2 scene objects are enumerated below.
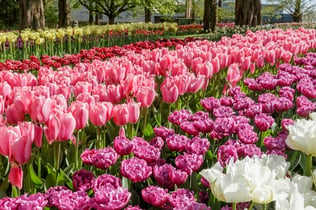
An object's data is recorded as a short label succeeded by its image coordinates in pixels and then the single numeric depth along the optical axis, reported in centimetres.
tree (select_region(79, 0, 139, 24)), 3050
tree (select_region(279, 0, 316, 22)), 4278
